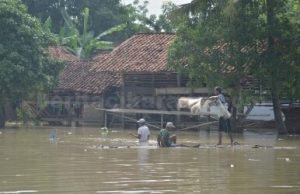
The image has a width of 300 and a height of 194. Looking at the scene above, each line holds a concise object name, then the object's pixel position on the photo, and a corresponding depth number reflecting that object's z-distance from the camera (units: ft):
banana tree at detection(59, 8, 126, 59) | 133.99
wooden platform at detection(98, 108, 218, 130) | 94.94
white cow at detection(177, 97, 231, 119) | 65.77
